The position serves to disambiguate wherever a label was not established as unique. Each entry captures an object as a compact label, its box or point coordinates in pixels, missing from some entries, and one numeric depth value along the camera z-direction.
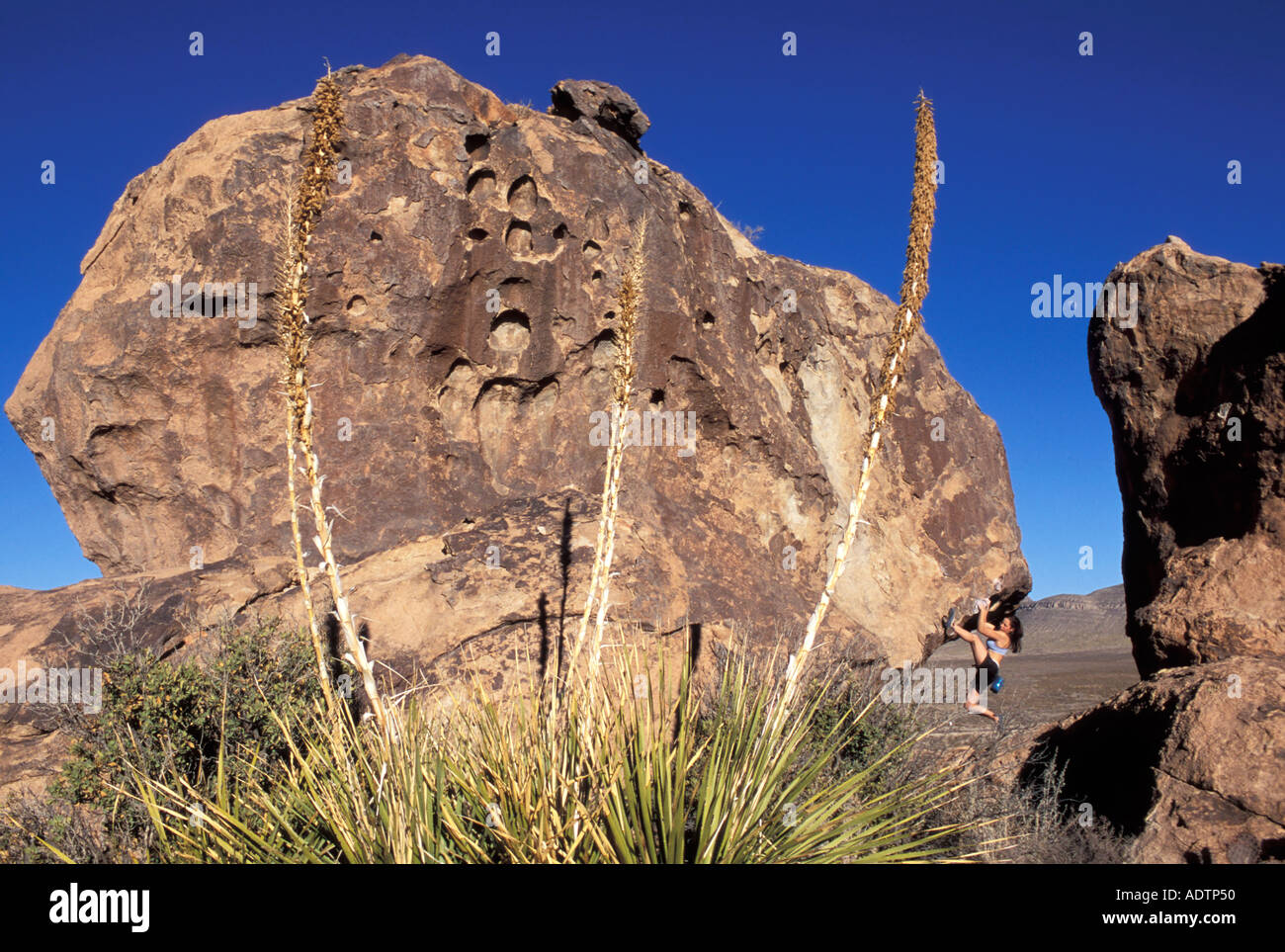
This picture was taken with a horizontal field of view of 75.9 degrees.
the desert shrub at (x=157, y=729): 5.59
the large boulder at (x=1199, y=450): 8.18
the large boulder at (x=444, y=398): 8.80
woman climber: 9.39
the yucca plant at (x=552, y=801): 3.60
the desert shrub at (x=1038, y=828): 6.15
